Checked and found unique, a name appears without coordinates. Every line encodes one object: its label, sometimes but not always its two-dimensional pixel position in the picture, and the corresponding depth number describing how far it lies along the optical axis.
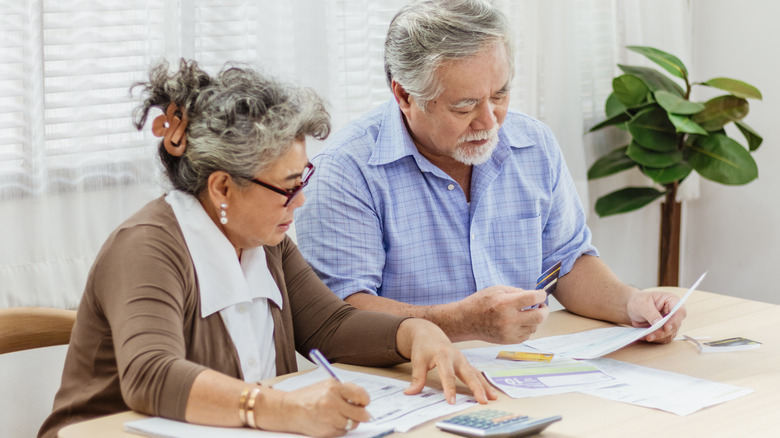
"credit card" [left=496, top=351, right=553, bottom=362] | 2.02
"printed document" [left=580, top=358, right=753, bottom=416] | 1.87
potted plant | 2.99
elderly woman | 1.88
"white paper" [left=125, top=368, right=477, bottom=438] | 1.78
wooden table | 1.81
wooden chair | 2.06
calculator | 1.75
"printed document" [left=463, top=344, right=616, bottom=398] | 1.92
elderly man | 2.20
